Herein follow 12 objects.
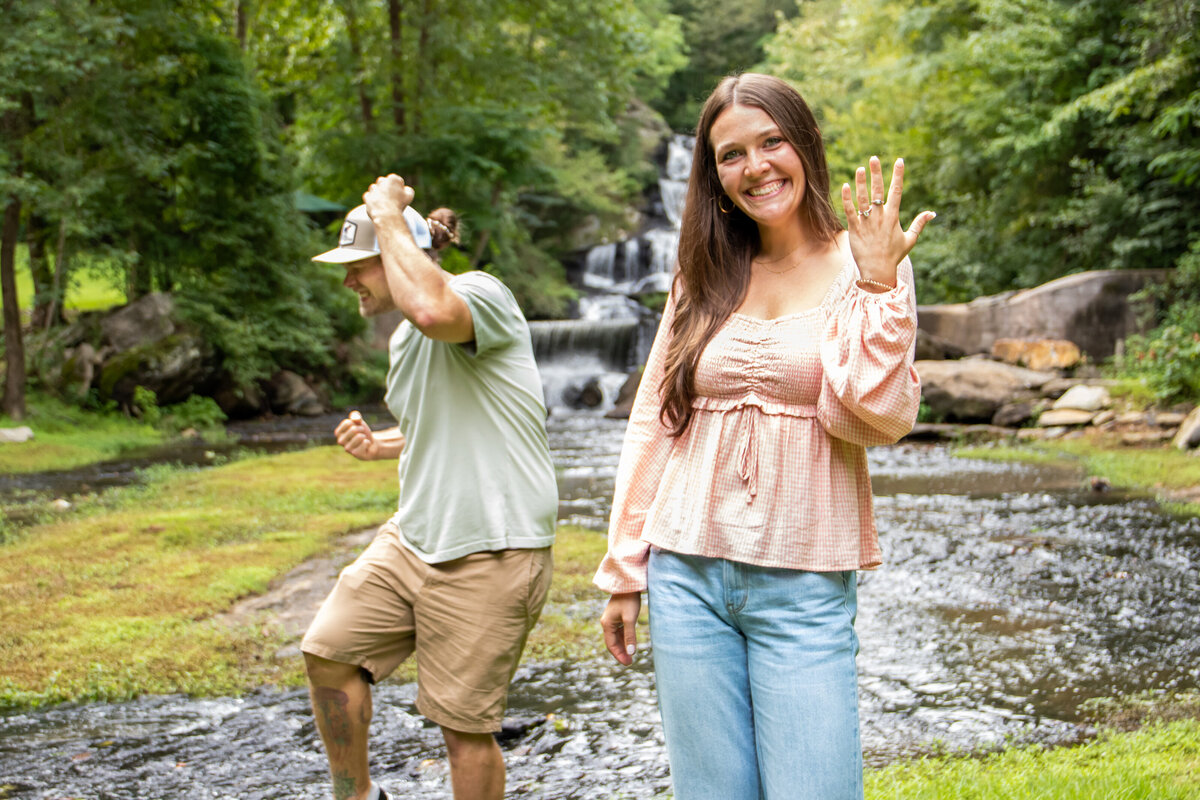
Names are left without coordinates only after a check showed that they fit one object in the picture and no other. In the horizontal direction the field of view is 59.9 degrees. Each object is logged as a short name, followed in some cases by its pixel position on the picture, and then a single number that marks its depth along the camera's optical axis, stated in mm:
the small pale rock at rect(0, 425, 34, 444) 14406
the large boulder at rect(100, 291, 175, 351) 18000
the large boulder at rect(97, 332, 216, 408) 17500
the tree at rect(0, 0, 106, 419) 13703
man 2990
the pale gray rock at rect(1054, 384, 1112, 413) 13883
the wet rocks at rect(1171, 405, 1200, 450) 11211
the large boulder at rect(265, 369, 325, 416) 20516
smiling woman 2021
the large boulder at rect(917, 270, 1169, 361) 16125
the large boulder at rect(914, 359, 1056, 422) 14883
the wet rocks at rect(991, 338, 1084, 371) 15945
